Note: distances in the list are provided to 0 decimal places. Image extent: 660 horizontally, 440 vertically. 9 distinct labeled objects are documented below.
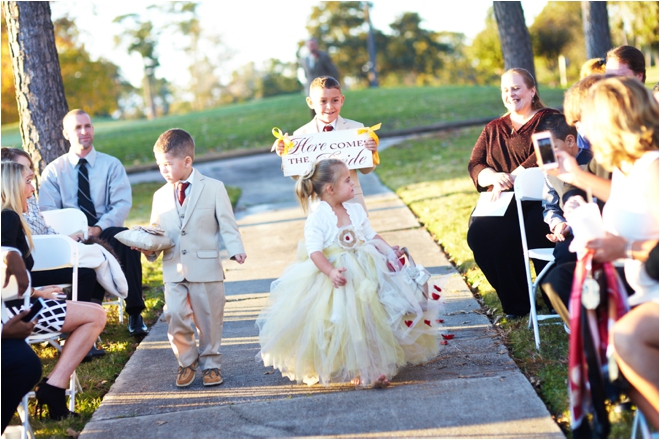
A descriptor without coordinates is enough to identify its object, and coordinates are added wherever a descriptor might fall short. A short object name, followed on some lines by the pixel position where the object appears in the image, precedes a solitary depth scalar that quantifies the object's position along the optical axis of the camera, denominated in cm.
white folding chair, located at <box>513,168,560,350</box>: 489
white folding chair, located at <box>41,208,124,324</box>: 581
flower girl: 430
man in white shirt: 643
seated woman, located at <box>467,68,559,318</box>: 546
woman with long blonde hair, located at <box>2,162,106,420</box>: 419
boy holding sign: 550
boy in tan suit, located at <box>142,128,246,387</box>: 478
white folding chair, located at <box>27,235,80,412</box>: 486
